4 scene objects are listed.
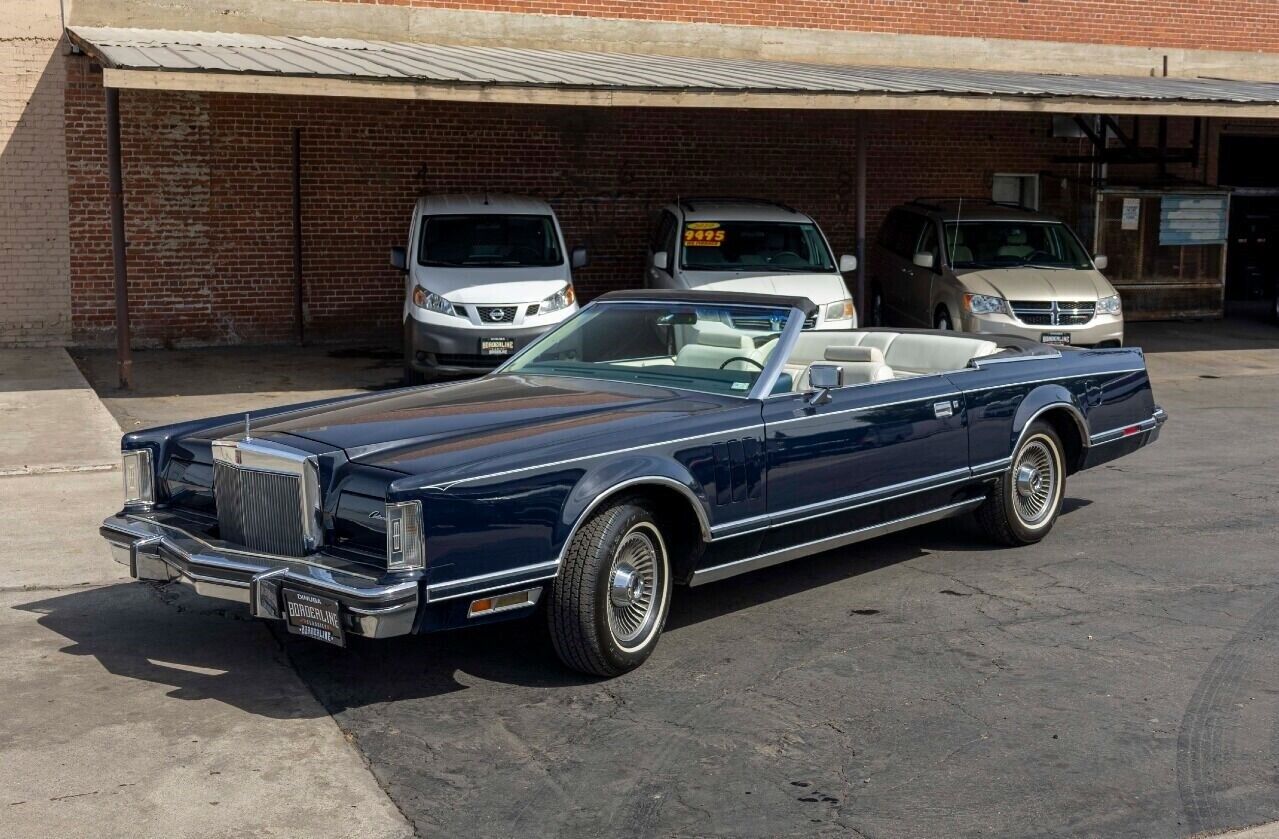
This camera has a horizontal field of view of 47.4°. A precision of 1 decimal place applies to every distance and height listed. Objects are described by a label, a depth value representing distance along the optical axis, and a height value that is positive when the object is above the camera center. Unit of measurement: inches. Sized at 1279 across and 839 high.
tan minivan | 612.4 -18.5
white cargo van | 548.4 -19.9
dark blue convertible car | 212.1 -40.5
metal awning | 487.5 +57.1
